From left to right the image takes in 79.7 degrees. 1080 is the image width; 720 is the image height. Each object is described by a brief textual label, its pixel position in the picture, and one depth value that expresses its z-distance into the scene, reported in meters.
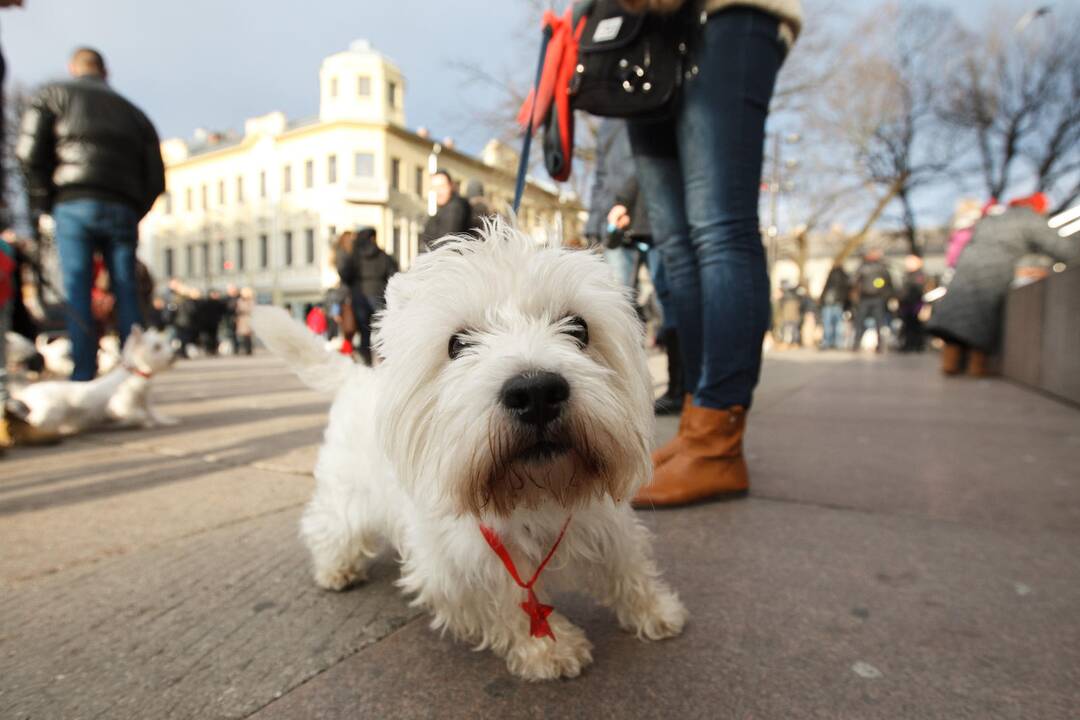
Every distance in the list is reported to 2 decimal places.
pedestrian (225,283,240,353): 19.94
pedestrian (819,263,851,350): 17.06
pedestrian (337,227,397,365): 8.31
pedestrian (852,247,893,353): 14.87
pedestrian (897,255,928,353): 15.80
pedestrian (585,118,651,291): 4.62
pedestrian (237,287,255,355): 18.80
